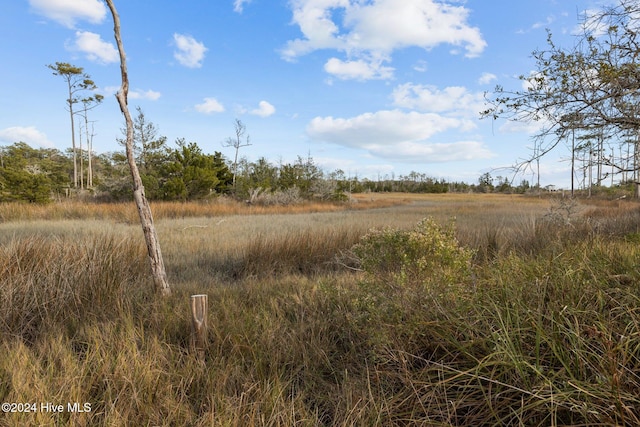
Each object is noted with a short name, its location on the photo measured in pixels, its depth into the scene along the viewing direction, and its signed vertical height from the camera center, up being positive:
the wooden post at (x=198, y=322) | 2.61 -1.03
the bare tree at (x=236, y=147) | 32.00 +5.02
